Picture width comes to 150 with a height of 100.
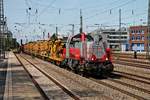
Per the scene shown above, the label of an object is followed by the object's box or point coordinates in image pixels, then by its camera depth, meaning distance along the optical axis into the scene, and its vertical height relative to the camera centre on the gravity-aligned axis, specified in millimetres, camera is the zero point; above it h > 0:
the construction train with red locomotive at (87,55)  22922 -541
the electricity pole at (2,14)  56297 +5483
